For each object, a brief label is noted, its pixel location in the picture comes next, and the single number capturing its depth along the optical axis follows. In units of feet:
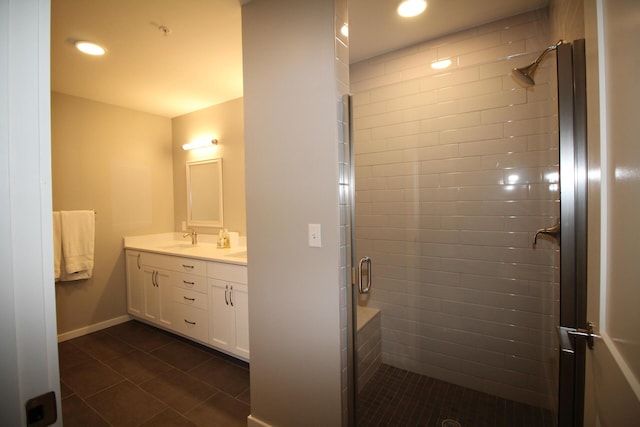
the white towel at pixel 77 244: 9.27
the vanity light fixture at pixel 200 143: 10.75
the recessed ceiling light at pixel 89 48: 6.55
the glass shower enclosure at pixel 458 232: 5.55
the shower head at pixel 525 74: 5.29
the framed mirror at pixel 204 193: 10.83
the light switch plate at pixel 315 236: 4.58
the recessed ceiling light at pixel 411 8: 5.47
